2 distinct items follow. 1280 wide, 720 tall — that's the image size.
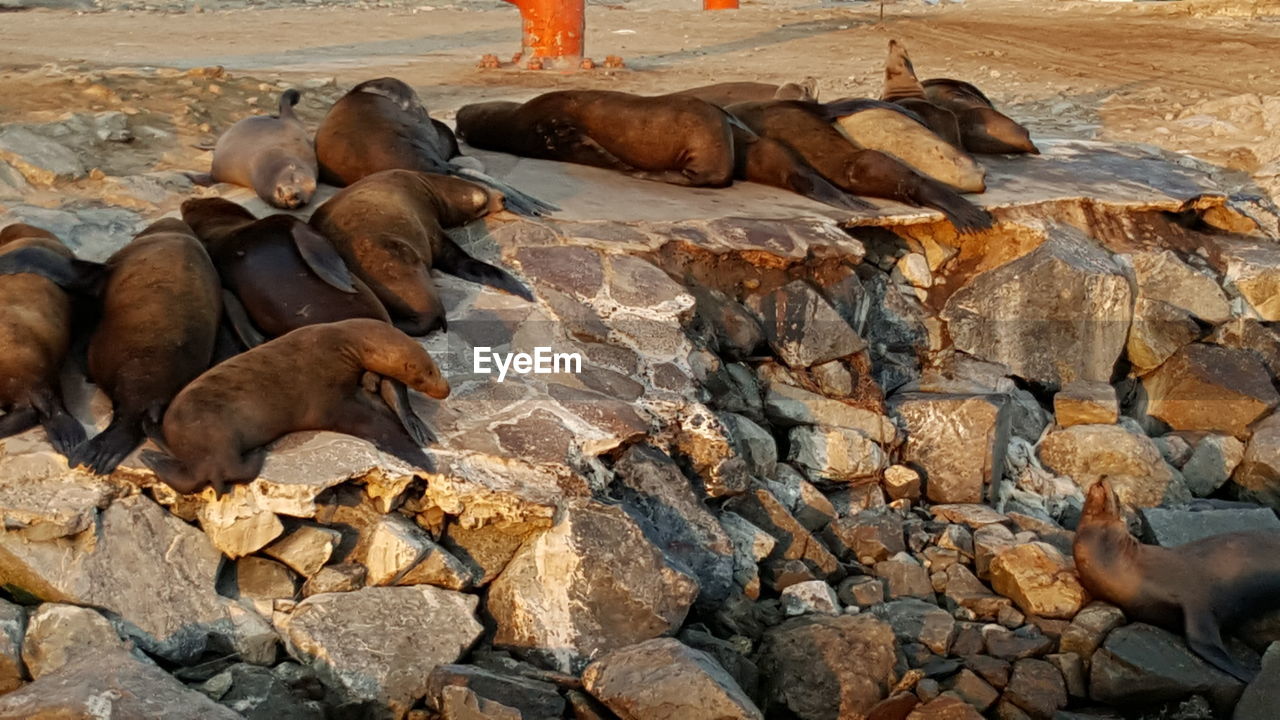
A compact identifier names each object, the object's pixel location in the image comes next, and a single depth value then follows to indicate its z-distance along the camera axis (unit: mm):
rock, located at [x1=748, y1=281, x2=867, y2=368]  7078
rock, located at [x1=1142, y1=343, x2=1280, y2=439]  7961
